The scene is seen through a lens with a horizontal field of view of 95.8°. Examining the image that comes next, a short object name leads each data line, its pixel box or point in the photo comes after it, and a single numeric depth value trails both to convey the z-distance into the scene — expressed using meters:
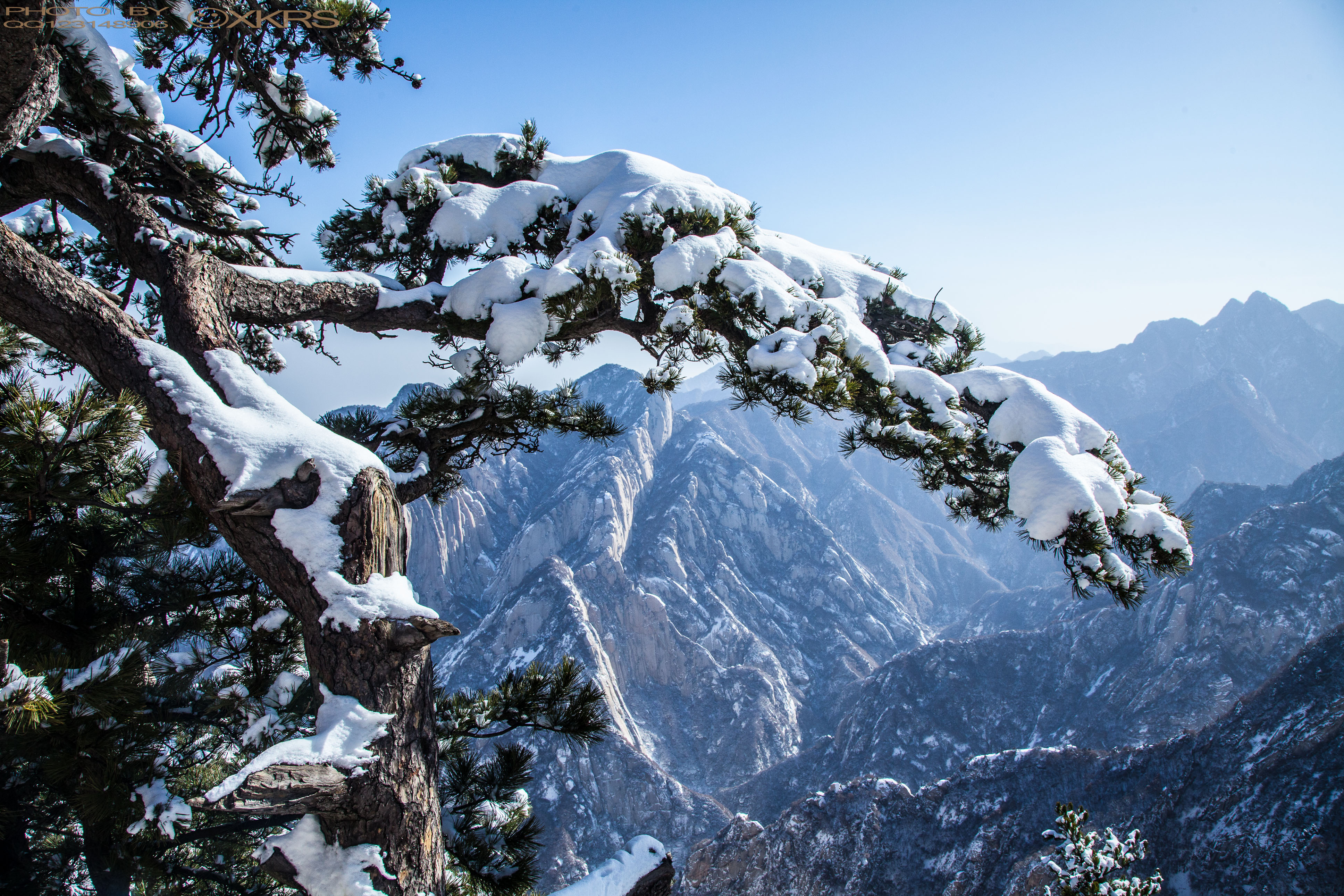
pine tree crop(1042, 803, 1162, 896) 10.27
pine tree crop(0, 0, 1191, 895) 2.68
